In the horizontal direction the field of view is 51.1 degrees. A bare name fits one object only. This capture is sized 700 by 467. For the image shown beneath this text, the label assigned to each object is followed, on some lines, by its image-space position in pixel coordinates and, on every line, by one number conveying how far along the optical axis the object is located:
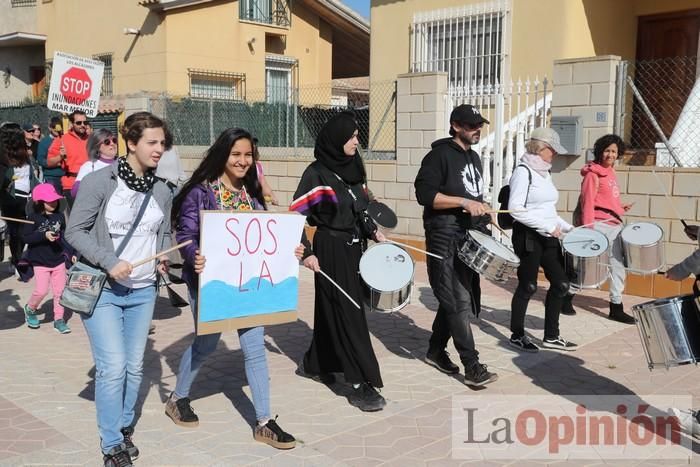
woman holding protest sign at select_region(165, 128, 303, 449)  4.15
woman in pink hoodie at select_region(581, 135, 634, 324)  6.96
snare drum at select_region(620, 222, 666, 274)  6.16
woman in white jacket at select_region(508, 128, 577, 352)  5.90
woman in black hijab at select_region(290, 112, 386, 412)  4.90
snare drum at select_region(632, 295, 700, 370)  4.07
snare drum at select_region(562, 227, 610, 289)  5.93
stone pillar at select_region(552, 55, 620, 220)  8.40
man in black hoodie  5.20
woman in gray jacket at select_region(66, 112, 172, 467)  3.76
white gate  9.46
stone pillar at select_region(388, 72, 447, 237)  10.07
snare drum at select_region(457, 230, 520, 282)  5.07
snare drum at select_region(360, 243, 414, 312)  4.81
